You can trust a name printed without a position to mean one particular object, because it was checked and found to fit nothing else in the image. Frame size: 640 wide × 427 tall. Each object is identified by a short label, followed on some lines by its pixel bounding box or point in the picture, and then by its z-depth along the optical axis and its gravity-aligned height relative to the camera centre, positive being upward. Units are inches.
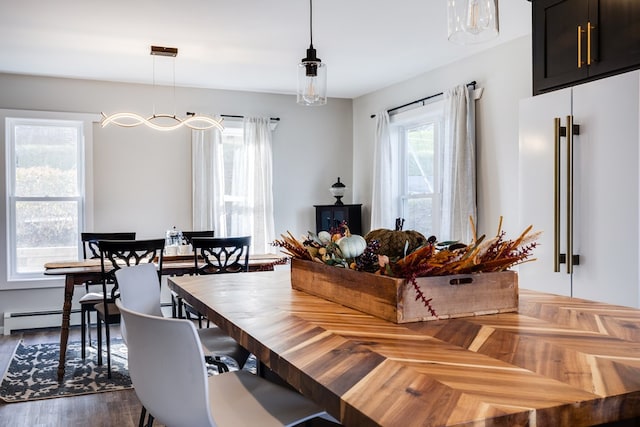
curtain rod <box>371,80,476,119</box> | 183.5 +40.0
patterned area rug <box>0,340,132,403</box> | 136.0 -44.5
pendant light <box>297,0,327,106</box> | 103.2 +23.7
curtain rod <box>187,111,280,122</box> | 230.0 +38.6
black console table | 243.3 -4.1
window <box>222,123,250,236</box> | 237.3 +11.6
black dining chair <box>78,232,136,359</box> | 157.6 -15.9
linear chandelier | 169.2 +28.3
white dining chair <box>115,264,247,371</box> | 87.4 -15.3
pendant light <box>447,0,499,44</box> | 60.9 +20.6
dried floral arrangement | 54.2 -5.4
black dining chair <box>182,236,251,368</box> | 150.9 -13.5
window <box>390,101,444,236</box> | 204.8 +16.3
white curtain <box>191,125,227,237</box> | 229.5 +11.3
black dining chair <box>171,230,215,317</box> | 201.0 -9.7
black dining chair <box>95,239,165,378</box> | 142.2 -14.4
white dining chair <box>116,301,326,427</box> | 47.8 -16.5
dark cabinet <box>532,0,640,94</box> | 106.5 +34.0
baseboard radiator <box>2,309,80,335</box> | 204.5 -41.5
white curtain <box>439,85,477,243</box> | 181.2 +13.0
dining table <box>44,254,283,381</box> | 146.7 -17.8
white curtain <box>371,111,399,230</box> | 229.8 +12.9
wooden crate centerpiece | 53.5 -9.0
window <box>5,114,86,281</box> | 209.9 +6.4
